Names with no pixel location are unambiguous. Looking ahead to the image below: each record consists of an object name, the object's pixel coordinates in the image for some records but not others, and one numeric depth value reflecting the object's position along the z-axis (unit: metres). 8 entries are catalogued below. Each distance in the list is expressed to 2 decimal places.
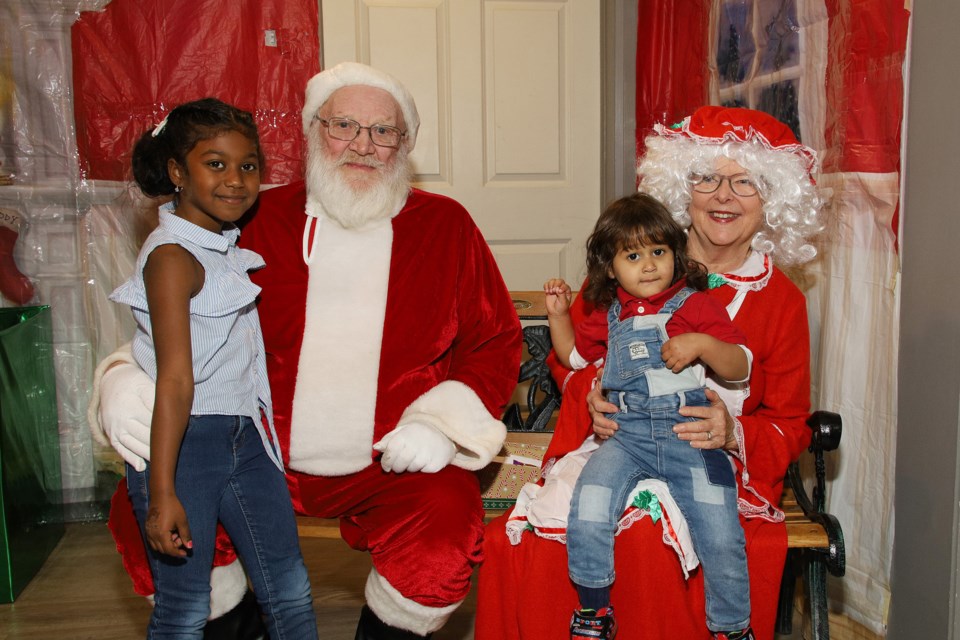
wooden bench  2.02
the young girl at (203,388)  1.73
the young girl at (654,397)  1.86
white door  4.09
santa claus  2.11
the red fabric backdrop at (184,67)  3.71
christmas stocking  3.64
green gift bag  3.05
